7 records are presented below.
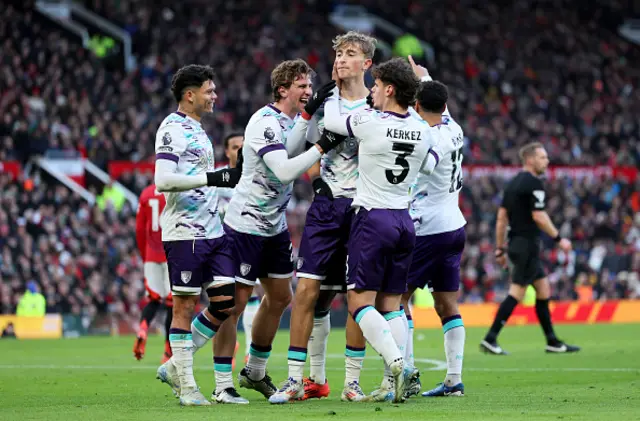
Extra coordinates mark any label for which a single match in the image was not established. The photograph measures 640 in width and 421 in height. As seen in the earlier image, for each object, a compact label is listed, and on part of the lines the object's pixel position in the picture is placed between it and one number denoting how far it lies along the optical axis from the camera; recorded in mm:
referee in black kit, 29922
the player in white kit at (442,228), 19172
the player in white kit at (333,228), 17750
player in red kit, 26734
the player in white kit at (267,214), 18000
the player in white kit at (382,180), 17078
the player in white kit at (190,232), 17422
